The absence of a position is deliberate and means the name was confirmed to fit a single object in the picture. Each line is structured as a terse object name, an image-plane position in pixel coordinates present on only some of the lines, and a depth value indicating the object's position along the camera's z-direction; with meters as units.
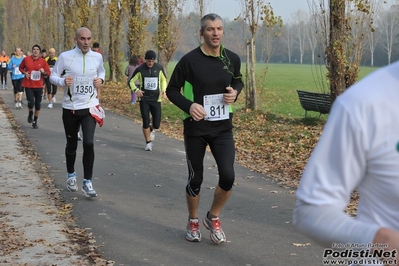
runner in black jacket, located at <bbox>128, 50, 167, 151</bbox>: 13.45
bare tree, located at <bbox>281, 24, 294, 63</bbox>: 123.38
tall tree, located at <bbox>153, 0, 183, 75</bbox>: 27.36
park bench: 17.94
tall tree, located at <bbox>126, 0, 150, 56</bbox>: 32.75
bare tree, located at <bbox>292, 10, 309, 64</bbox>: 125.47
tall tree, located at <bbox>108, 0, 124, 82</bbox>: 36.53
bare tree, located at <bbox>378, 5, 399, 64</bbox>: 61.53
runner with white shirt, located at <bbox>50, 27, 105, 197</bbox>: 8.80
